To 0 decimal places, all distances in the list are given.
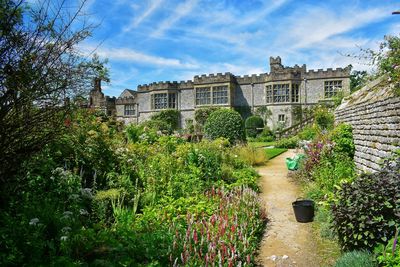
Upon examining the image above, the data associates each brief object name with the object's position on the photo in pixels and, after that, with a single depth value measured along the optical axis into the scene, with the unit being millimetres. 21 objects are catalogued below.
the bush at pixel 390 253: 3168
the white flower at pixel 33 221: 2924
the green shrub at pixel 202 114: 33303
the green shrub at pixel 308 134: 15540
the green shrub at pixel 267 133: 27872
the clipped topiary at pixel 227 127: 15984
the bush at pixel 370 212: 3574
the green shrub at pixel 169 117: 35384
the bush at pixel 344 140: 8148
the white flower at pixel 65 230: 3073
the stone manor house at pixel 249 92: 30328
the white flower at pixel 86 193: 4474
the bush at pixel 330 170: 6500
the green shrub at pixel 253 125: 29480
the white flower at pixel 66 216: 3316
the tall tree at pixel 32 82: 2770
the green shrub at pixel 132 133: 10906
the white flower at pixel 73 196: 3981
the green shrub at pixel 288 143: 19672
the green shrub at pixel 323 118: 16013
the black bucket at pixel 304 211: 5629
